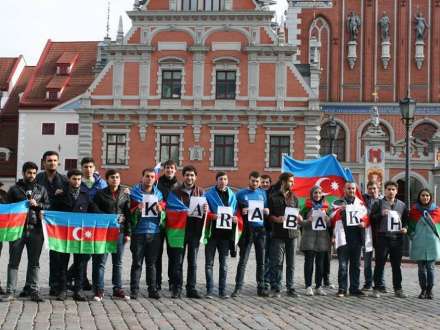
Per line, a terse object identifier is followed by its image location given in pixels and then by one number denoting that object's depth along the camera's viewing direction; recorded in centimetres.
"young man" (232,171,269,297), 1122
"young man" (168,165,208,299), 1076
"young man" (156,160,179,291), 1101
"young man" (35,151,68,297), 1040
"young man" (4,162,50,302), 998
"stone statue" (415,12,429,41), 4072
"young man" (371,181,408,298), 1177
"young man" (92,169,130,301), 1027
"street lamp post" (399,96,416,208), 1984
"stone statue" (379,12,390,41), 4097
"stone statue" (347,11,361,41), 4134
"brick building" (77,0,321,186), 3281
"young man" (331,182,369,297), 1161
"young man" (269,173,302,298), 1135
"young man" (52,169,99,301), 1031
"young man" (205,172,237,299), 1094
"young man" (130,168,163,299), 1058
